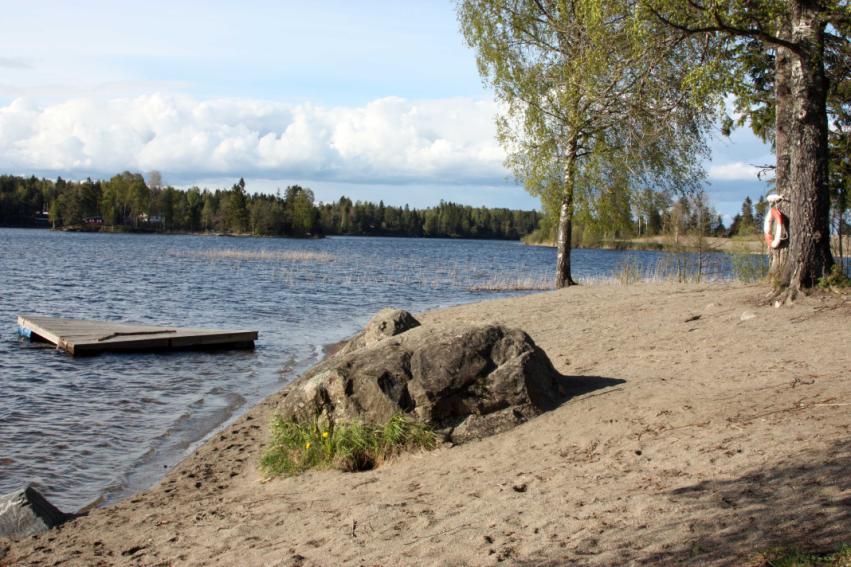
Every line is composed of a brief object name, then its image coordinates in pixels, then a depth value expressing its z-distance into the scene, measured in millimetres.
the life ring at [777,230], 14605
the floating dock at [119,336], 19188
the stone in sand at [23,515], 7605
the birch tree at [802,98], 13000
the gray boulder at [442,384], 8852
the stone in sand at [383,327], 12258
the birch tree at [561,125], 24906
